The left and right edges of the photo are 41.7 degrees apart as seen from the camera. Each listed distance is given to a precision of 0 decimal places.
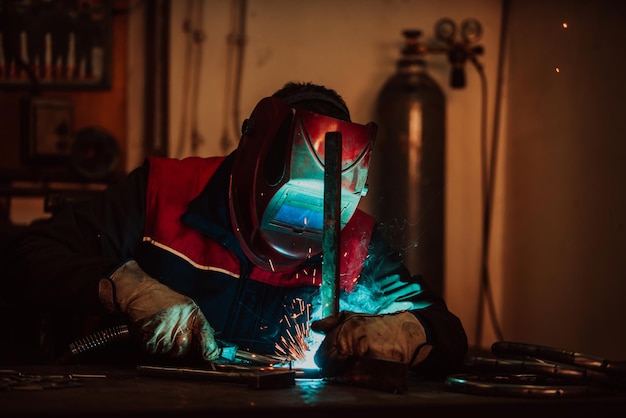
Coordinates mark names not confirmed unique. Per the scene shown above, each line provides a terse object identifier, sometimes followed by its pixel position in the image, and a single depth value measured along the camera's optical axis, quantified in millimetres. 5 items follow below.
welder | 1967
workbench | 1343
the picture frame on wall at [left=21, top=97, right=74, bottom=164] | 4031
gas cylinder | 4137
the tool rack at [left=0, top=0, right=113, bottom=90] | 4219
